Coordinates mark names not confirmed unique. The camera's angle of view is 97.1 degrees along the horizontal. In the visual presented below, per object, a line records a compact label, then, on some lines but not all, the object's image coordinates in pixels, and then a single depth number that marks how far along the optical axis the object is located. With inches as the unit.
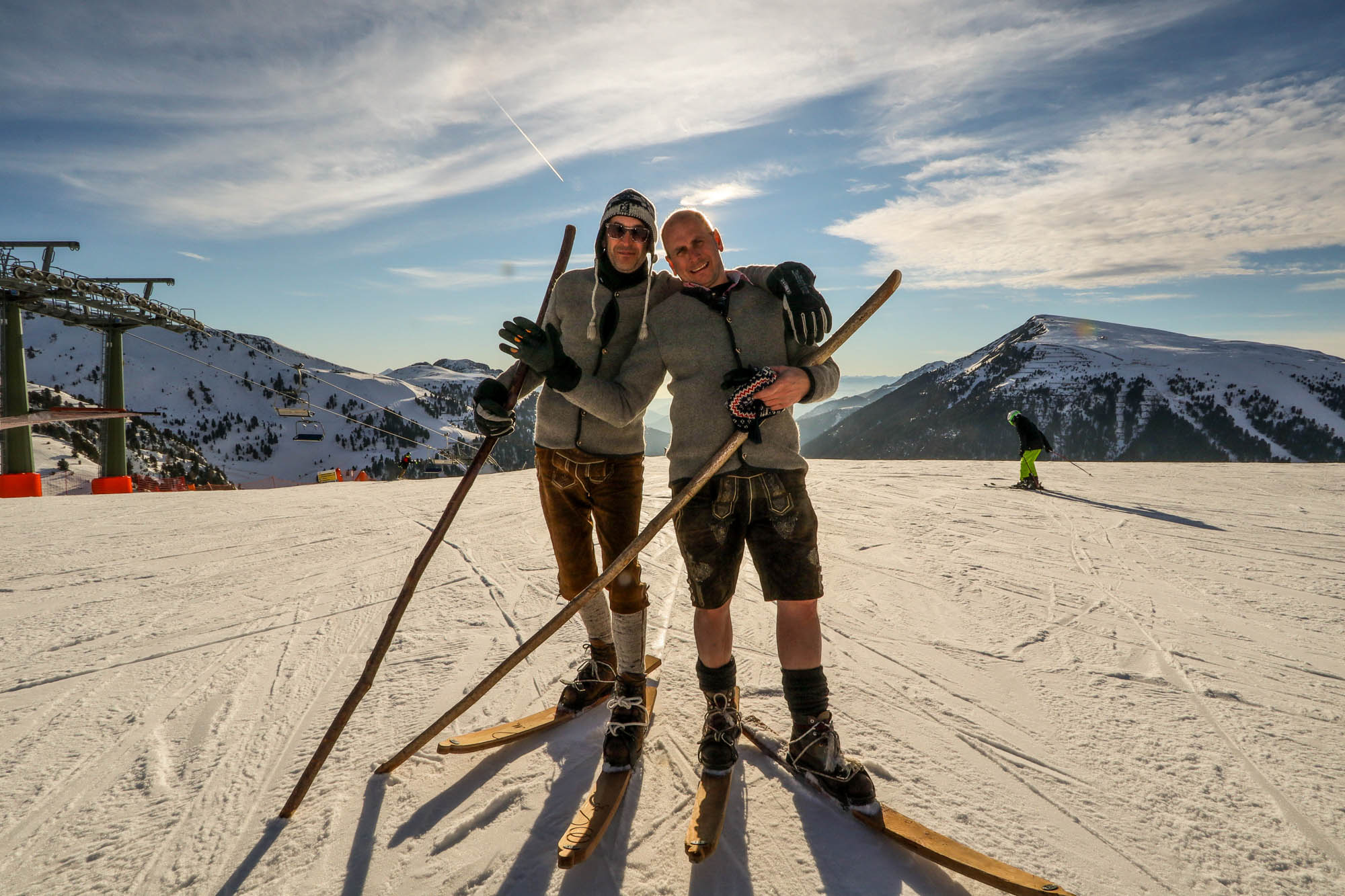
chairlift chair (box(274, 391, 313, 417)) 1075.5
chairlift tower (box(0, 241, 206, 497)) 639.1
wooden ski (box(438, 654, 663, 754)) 106.1
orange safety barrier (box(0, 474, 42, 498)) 524.7
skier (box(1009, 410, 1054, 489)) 433.1
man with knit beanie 105.3
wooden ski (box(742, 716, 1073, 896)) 72.8
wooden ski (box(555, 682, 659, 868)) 78.7
